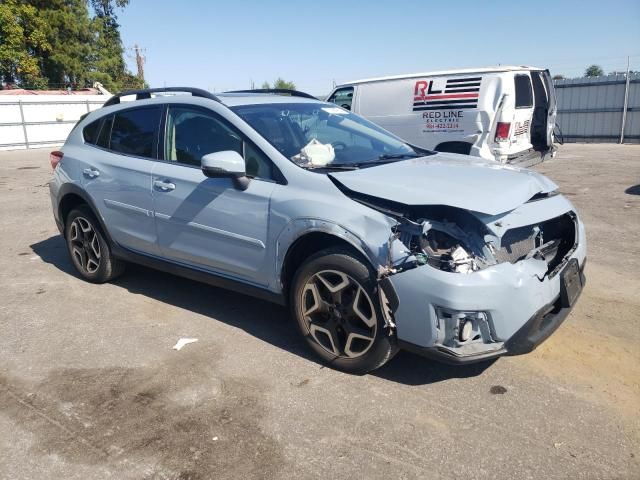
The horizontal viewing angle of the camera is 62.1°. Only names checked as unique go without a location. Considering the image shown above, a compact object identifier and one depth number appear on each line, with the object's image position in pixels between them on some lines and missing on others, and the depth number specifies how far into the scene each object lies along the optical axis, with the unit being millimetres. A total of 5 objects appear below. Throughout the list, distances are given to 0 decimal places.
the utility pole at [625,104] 17953
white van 8570
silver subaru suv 2852
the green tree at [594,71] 73312
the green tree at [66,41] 33062
